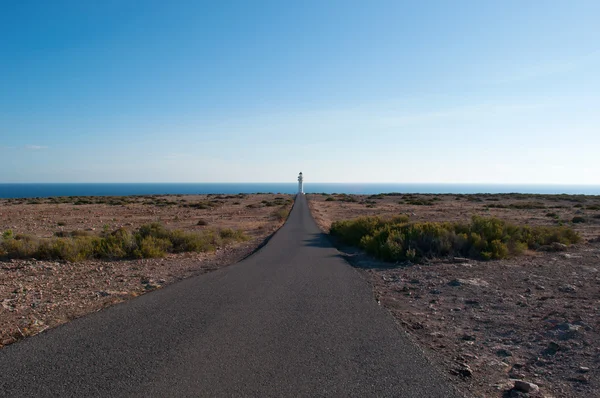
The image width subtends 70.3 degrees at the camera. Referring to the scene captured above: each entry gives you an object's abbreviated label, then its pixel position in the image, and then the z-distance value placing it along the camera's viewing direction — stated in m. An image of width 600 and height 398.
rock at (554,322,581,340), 6.87
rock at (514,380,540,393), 4.89
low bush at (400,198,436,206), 61.89
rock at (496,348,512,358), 6.26
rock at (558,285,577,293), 10.22
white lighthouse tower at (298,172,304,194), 109.00
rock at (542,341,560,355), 6.26
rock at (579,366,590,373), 5.50
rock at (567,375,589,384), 5.19
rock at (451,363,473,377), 5.35
